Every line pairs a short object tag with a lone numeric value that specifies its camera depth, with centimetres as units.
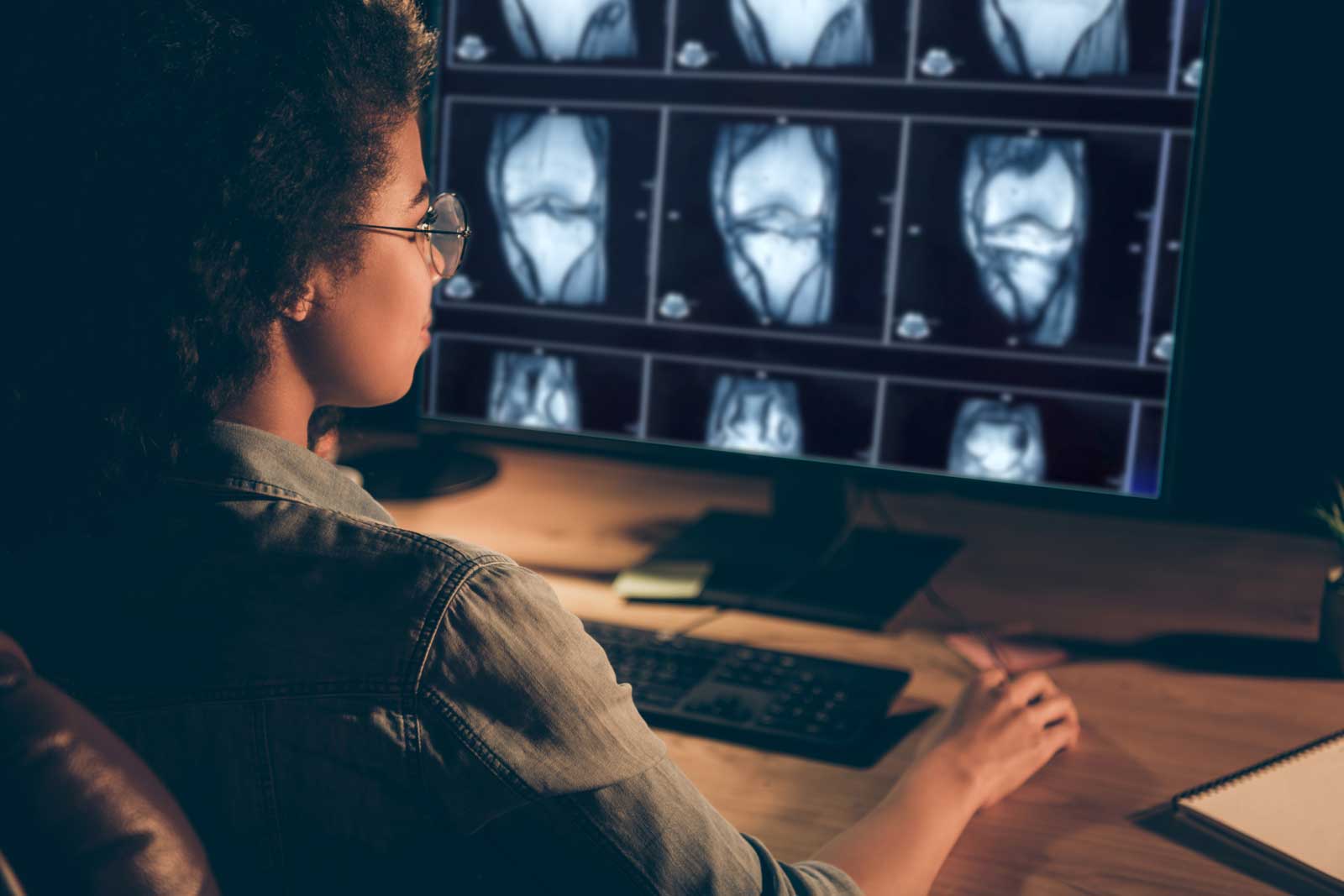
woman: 62
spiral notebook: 81
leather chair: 49
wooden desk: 87
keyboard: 98
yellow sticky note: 129
